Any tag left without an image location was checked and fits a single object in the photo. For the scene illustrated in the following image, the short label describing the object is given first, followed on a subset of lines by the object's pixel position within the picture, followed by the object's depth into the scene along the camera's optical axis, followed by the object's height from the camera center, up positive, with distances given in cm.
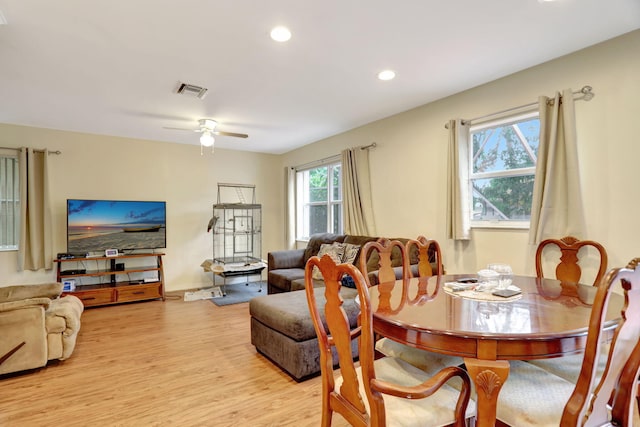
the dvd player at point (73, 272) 444 -72
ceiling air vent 308 +124
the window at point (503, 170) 287 +40
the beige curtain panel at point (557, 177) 242 +27
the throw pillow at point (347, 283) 342 -71
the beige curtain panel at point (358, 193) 438 +30
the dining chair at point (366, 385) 115 -68
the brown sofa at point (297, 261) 382 -62
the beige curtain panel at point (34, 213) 427 +9
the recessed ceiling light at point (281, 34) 218 +125
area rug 479 -122
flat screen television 456 -9
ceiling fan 382 +108
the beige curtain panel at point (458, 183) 317 +30
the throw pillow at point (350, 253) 395 -46
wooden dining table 119 -45
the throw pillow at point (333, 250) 408 -46
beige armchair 249 -91
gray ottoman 243 -91
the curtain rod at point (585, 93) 243 +89
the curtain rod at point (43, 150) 427 +95
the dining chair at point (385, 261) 225 -34
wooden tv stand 441 -89
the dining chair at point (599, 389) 99 -60
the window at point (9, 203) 429 +22
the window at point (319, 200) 533 +27
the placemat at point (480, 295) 167 -44
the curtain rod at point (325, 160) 437 +90
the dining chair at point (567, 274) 157 -43
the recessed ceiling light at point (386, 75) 284 +124
